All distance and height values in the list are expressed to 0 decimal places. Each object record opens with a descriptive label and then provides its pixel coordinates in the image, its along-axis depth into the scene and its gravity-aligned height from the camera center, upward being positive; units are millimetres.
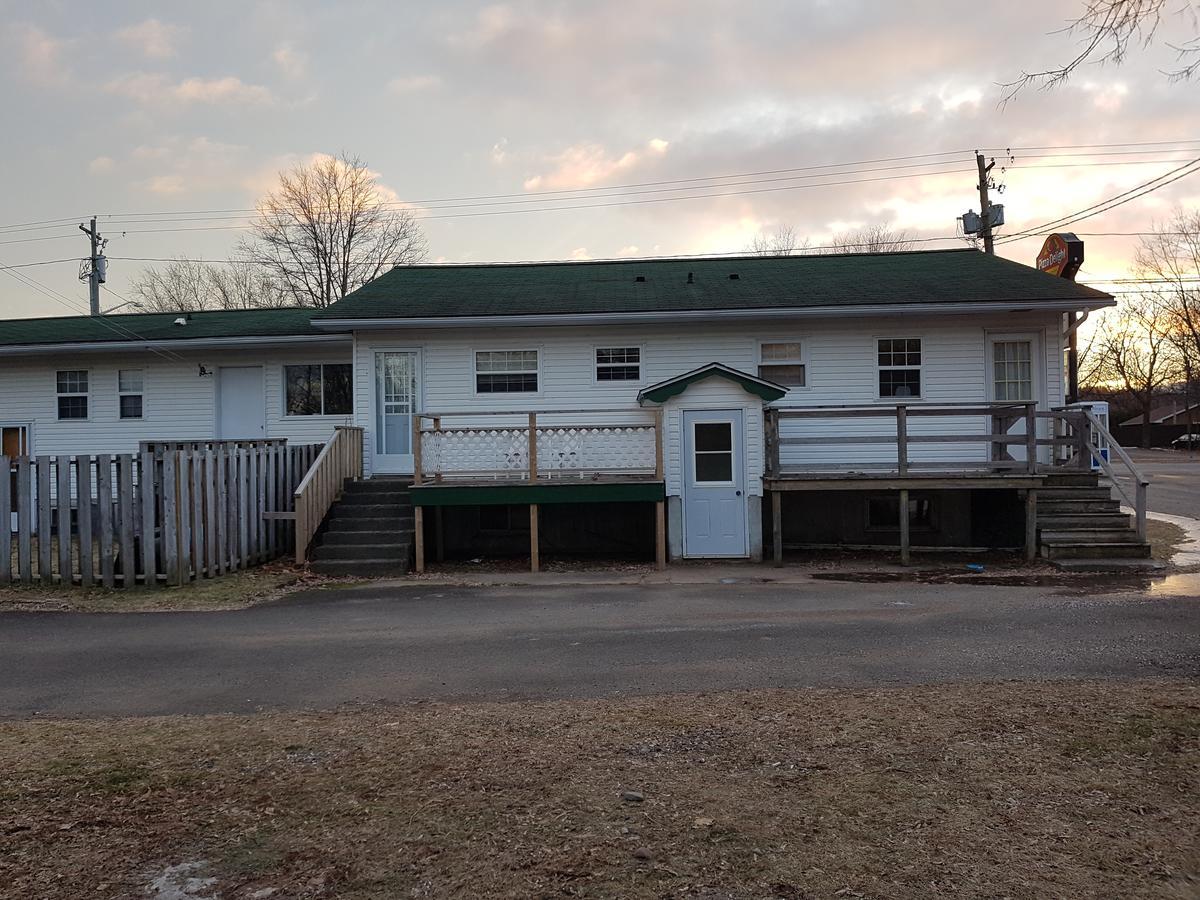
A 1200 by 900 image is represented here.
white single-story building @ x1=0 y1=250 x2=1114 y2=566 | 12938 +1189
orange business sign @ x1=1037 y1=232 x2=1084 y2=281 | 17422 +4122
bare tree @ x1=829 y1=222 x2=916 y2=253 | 47706 +12045
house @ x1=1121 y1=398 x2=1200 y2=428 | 78250 +3354
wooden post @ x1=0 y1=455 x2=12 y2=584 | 10469 -564
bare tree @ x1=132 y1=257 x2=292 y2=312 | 44147 +9371
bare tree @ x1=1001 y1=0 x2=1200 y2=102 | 5836 +3009
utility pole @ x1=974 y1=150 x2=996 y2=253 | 28266 +8192
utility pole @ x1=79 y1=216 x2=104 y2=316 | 36156 +8548
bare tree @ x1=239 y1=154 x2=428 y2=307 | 40375 +10526
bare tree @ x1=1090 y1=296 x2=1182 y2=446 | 62344 +6711
